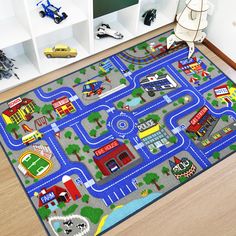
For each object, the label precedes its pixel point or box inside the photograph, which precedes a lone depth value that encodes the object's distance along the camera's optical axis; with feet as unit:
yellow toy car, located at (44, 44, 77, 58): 8.30
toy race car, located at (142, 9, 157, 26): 9.22
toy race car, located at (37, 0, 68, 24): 7.46
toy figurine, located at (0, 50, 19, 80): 7.59
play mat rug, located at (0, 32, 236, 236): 6.55
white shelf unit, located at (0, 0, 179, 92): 7.28
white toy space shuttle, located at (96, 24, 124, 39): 8.87
